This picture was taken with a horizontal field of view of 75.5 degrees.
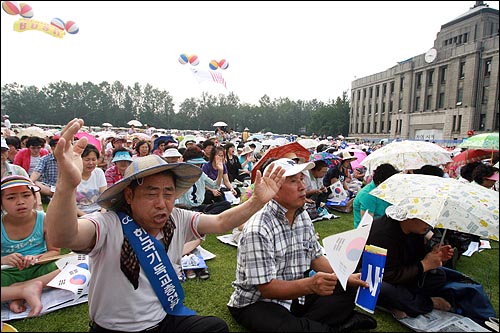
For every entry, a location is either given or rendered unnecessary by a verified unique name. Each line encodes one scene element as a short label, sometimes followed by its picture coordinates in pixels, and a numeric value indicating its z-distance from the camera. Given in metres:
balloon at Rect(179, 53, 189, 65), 19.69
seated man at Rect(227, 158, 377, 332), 2.39
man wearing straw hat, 1.86
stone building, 34.44
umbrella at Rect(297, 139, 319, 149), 11.83
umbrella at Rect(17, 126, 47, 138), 12.57
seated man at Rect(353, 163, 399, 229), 4.45
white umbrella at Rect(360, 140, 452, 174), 5.92
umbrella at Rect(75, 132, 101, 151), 5.38
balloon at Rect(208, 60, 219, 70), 20.75
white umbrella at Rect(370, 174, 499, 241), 2.43
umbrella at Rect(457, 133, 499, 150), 5.67
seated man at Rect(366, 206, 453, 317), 3.08
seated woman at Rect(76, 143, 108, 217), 4.80
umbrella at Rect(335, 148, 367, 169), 9.66
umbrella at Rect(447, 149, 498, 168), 6.64
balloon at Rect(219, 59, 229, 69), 21.08
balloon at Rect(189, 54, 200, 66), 20.02
